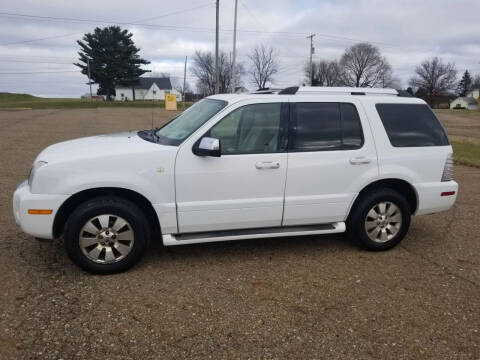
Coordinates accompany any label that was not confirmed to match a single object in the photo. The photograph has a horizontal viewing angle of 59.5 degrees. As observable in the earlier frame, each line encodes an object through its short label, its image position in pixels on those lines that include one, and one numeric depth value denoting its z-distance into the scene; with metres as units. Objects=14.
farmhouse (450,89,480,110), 94.38
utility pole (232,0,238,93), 31.84
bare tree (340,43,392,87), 81.00
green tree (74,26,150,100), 70.69
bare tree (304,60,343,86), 83.90
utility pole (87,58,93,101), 70.56
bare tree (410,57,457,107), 100.44
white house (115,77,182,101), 103.94
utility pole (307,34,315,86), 56.16
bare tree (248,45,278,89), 80.69
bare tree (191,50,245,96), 73.62
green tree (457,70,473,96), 118.96
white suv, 3.90
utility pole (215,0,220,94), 28.23
